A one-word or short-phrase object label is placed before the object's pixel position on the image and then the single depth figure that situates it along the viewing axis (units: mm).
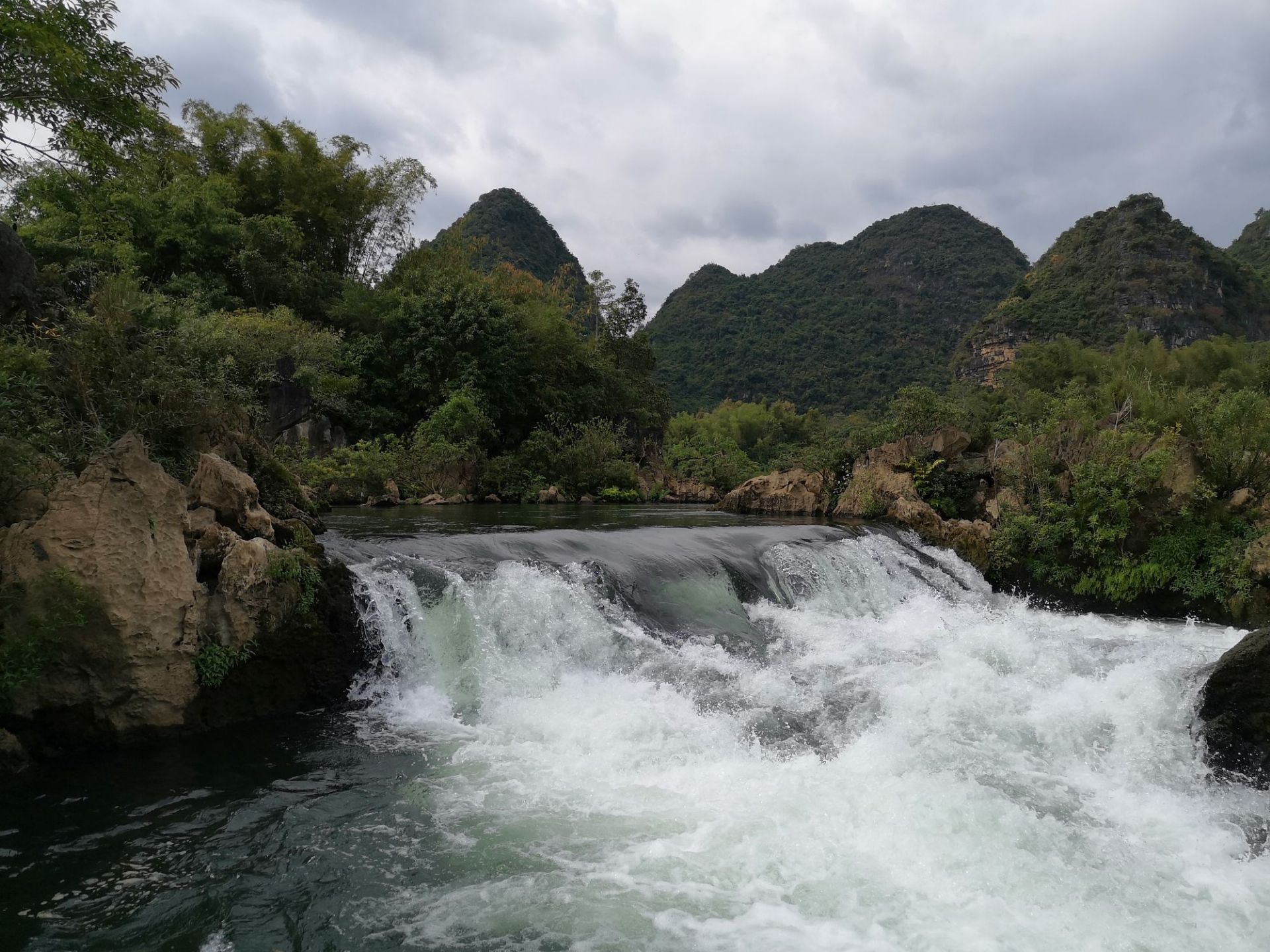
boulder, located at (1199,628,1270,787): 5410
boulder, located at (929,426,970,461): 17906
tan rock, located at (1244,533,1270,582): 10969
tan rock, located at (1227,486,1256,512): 12266
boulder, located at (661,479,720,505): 28266
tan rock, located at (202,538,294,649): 6203
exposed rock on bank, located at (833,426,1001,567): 15586
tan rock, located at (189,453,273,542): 6977
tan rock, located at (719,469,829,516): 19859
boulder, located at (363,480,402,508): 18031
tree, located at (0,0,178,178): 6691
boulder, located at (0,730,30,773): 5070
